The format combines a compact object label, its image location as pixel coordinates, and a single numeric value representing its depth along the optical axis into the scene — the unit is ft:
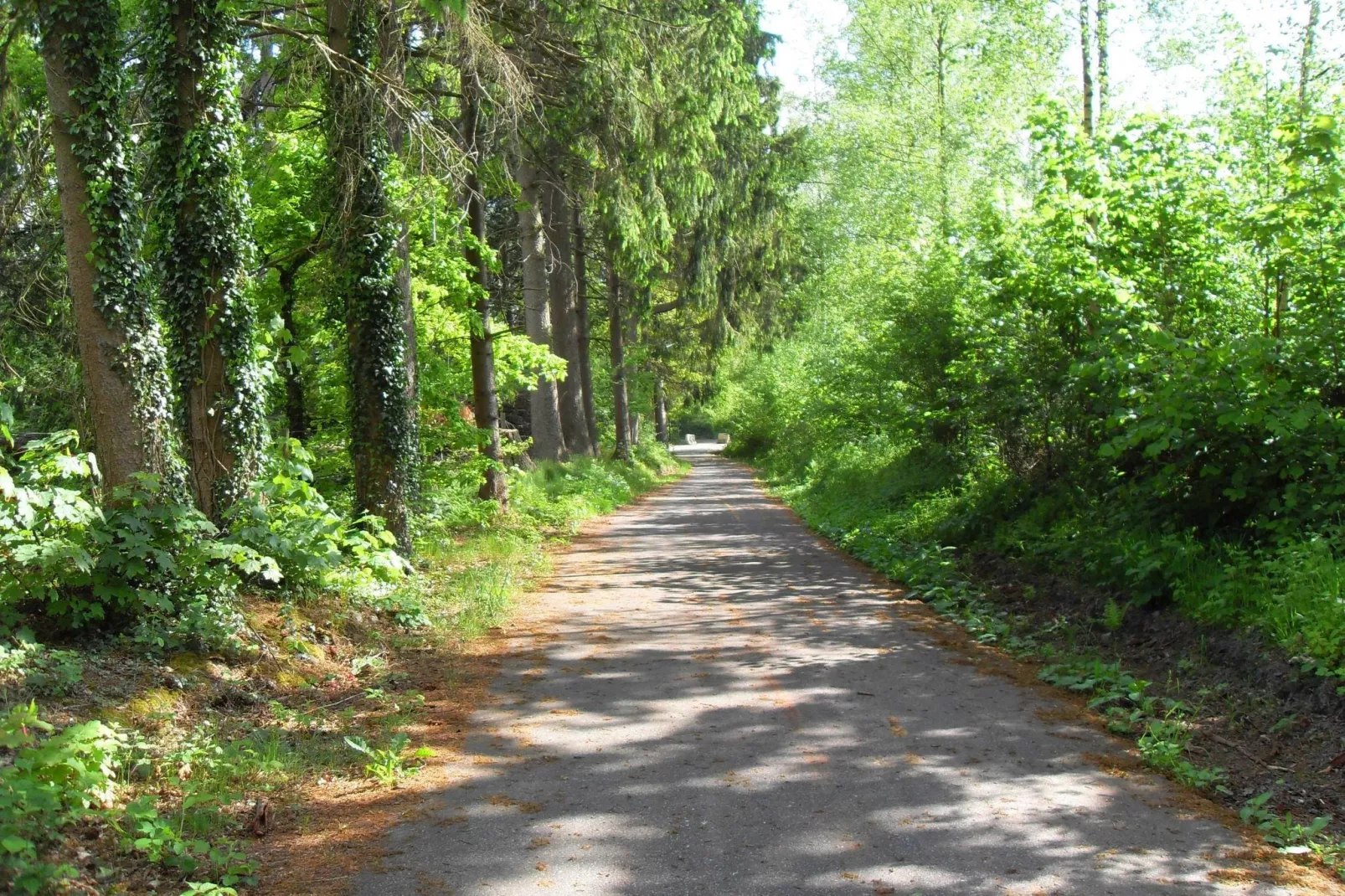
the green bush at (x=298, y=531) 27.66
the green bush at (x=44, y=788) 12.42
